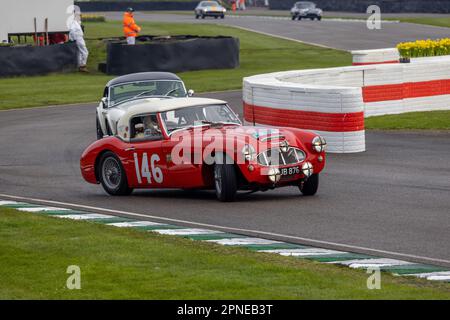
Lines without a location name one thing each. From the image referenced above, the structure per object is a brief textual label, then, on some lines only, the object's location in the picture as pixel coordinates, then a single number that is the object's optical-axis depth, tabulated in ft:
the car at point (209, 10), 263.49
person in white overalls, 131.13
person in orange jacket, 129.41
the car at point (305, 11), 244.22
